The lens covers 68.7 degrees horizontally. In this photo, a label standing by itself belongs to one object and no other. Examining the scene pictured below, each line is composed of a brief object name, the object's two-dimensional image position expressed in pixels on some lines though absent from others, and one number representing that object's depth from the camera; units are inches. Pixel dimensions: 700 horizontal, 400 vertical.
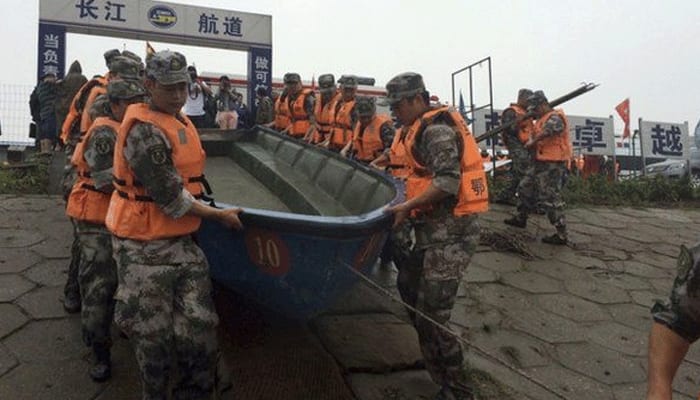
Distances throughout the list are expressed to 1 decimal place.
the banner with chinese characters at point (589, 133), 515.5
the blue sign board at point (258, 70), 450.3
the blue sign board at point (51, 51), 380.2
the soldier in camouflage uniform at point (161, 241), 91.5
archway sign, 385.7
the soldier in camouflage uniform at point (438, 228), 109.7
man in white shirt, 367.2
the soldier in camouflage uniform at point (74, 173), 128.2
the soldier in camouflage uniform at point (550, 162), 253.6
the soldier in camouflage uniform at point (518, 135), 304.7
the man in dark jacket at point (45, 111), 335.0
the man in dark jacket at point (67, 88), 296.2
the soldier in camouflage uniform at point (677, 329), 50.6
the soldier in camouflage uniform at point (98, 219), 113.5
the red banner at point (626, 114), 592.4
